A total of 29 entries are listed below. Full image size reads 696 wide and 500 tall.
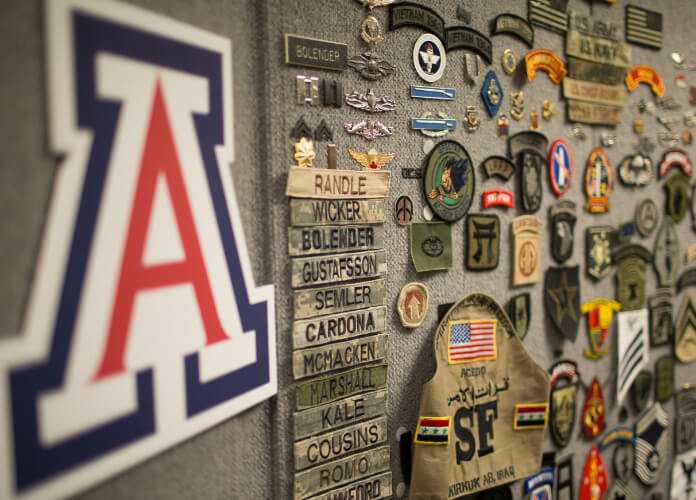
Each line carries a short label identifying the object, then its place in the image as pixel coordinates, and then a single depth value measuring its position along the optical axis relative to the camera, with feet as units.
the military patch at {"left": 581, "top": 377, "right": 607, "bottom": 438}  4.96
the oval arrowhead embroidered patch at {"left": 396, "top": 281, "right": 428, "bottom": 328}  3.63
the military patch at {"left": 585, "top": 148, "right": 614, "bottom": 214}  4.86
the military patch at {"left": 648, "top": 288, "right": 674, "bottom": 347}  5.47
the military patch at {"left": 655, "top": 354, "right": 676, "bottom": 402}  5.56
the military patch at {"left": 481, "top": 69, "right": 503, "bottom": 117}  4.05
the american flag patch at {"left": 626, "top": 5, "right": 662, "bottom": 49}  5.10
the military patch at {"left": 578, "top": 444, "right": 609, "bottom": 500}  4.99
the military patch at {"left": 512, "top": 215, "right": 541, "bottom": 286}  4.33
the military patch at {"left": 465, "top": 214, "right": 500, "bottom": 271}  4.02
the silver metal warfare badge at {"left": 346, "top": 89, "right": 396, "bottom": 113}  3.37
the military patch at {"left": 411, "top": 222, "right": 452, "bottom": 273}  3.69
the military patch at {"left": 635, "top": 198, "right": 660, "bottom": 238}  5.28
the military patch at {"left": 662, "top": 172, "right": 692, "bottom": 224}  5.56
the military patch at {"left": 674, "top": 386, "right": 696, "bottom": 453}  5.79
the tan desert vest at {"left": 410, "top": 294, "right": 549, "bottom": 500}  3.66
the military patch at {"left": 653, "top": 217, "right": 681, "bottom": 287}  5.49
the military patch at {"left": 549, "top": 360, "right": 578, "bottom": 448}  4.68
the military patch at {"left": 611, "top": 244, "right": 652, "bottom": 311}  5.15
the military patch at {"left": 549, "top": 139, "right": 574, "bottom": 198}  4.57
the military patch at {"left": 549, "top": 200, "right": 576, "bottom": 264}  4.62
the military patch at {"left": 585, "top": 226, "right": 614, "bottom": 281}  4.89
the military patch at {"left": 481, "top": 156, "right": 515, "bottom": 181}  4.10
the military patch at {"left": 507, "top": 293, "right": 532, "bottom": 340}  4.34
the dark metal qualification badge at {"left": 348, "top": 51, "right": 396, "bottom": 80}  3.38
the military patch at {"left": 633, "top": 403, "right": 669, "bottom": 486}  5.44
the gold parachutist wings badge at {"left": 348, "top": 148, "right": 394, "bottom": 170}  3.38
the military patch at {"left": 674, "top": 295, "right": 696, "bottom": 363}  5.74
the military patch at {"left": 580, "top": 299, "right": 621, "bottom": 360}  4.94
